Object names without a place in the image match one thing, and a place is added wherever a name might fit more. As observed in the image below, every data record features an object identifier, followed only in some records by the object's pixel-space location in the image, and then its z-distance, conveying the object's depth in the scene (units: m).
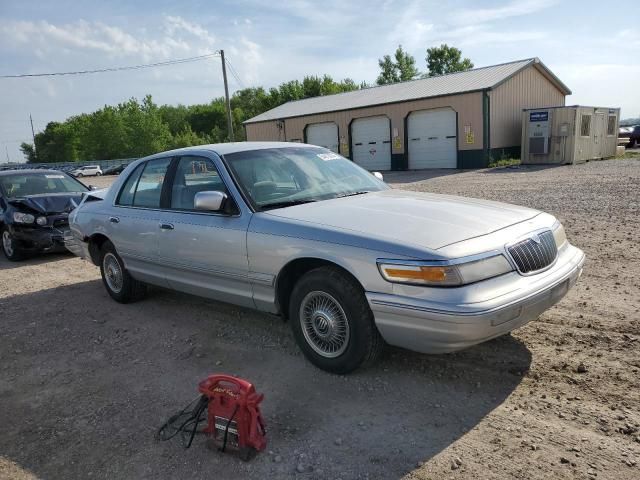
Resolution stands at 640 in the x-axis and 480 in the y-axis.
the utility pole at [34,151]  92.34
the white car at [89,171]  51.22
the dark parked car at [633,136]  32.31
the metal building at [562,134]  21.30
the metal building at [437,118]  23.61
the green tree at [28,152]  93.75
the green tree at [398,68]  69.38
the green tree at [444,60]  67.69
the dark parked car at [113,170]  49.92
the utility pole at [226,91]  33.10
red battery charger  2.86
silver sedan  3.15
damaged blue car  8.75
